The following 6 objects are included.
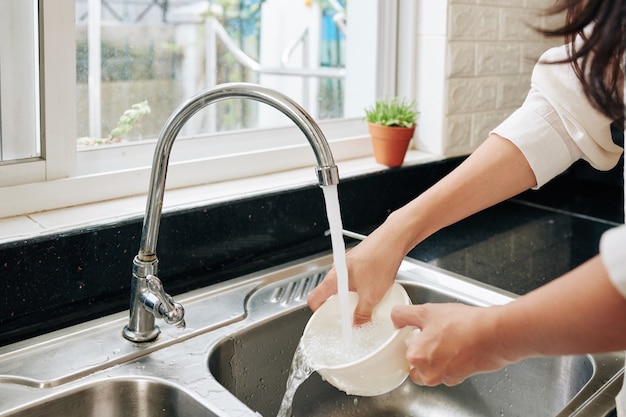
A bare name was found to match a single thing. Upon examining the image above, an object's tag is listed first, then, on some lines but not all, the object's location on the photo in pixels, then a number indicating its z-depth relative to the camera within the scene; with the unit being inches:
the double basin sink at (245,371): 37.4
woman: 24.9
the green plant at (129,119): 54.5
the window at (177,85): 45.4
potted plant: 60.4
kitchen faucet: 35.2
